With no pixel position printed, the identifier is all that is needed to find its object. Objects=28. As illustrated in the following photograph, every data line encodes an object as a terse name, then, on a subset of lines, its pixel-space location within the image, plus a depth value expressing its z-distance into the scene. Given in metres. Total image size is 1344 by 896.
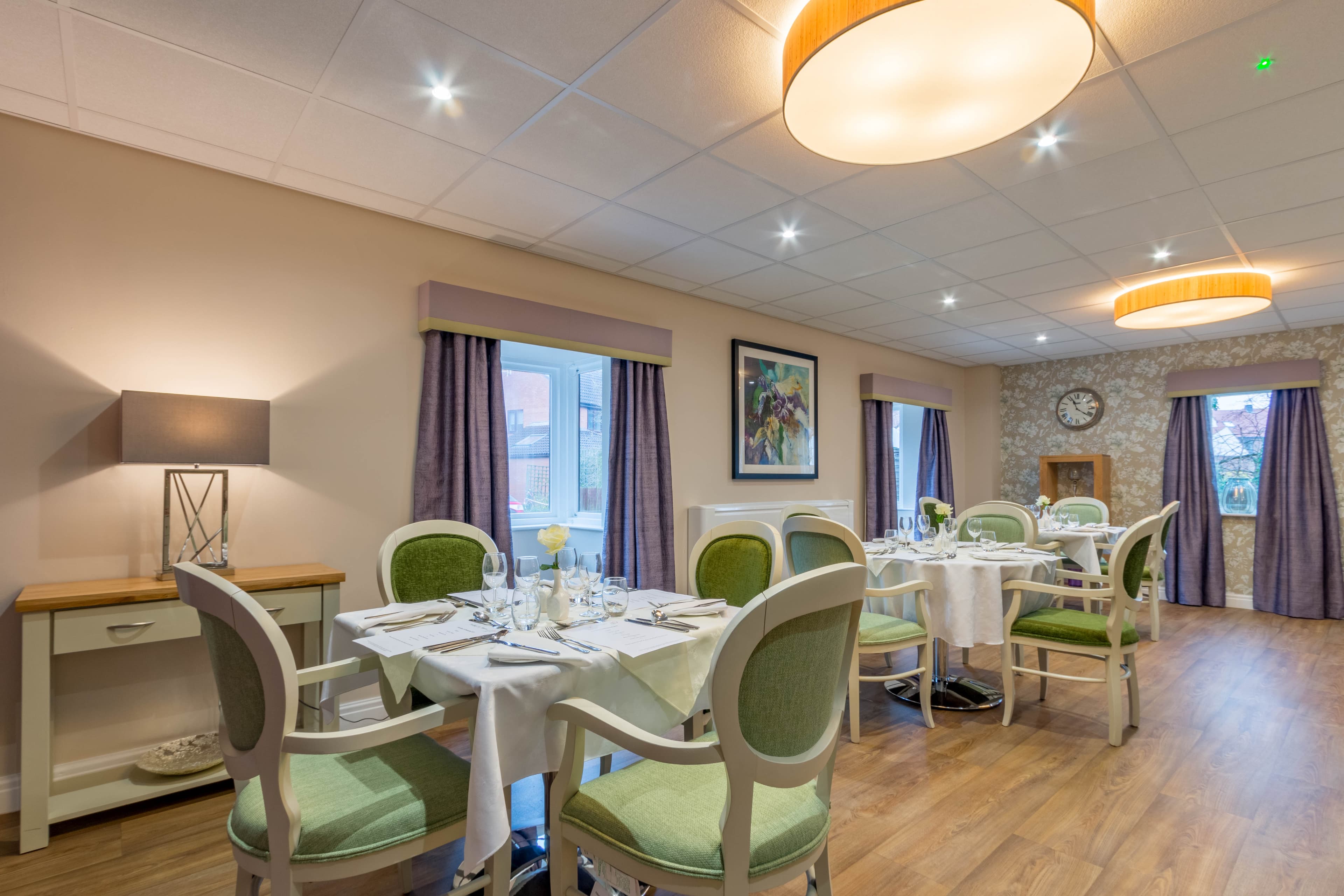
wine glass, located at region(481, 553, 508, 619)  2.06
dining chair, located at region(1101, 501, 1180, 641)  4.98
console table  2.21
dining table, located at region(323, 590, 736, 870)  1.46
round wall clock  7.30
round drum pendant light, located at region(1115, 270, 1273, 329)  4.22
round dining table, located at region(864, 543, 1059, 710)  3.35
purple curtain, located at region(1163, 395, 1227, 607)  6.44
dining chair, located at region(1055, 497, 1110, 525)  6.22
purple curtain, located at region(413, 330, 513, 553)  3.58
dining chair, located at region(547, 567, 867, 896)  1.29
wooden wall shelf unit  7.02
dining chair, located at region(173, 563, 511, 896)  1.34
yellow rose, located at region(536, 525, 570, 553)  2.02
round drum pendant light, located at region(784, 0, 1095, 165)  1.66
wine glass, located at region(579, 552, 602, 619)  2.18
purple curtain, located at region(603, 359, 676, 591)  4.51
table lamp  2.49
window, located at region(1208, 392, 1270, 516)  6.47
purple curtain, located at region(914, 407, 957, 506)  7.45
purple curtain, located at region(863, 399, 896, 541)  6.57
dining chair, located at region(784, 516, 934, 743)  3.05
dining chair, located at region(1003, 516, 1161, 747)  3.12
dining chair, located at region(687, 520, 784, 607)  2.70
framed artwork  5.38
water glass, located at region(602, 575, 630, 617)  2.11
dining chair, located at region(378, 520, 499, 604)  2.63
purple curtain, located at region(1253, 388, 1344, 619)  5.92
